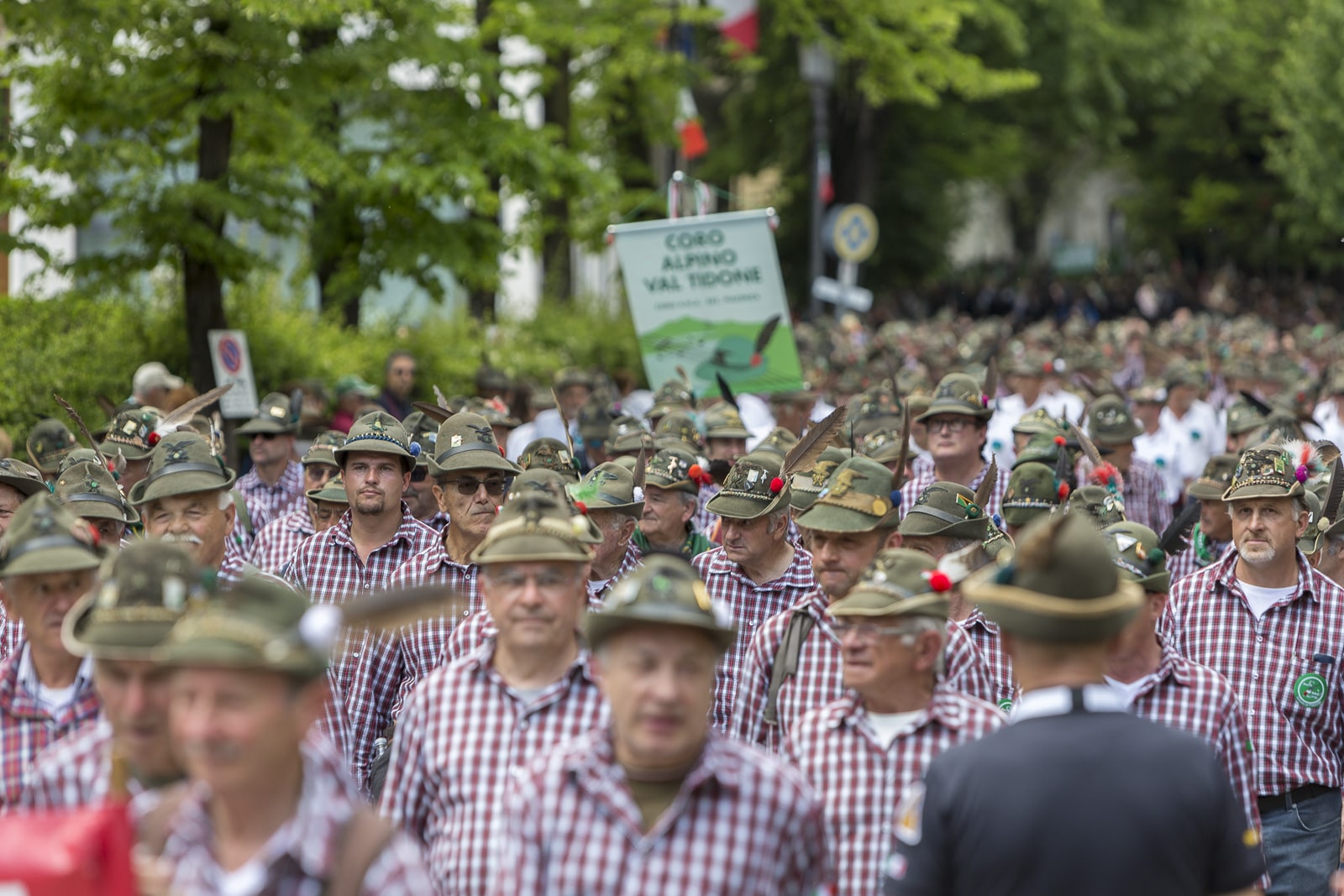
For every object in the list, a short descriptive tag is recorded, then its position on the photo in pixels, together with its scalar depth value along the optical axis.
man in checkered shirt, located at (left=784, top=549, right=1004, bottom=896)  10.07
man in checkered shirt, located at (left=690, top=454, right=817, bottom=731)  15.61
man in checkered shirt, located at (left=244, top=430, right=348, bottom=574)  18.41
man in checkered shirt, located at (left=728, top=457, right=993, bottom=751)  11.95
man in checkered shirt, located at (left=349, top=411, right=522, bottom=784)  14.58
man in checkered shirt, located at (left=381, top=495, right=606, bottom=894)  10.23
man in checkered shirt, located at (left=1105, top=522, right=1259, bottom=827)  11.51
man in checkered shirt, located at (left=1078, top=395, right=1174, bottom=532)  23.59
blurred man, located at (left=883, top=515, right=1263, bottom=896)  8.14
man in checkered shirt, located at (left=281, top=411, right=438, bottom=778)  16.56
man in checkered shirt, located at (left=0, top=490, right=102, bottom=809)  10.36
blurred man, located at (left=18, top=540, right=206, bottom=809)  8.62
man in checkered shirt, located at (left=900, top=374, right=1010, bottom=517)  20.67
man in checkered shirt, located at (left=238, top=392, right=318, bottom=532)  23.31
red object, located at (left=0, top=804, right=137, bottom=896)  7.21
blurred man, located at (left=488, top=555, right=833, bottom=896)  8.61
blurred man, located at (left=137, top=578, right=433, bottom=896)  7.52
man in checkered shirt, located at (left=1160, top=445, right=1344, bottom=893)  14.23
